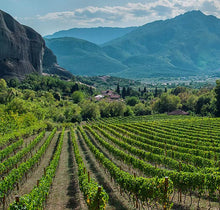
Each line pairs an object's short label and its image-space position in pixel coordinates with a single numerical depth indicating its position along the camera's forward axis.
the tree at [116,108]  101.69
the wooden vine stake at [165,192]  13.33
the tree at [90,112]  97.31
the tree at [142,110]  108.75
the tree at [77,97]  129.75
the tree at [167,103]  108.50
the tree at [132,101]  129.12
